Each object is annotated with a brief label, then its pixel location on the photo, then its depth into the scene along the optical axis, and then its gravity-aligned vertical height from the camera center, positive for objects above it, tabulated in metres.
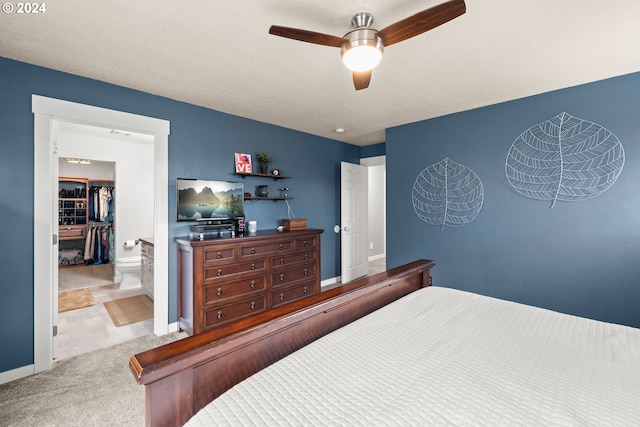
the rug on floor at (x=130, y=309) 3.26 -1.24
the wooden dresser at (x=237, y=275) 2.69 -0.68
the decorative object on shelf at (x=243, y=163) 3.48 +0.65
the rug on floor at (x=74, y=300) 3.60 -1.20
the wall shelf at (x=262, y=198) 3.59 +0.20
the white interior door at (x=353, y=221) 4.71 -0.15
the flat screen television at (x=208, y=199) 2.92 +0.16
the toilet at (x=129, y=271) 4.33 -0.92
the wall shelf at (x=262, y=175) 3.51 +0.51
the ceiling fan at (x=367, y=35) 1.40 +1.00
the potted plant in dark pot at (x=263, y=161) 3.67 +0.71
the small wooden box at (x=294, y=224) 3.74 -0.15
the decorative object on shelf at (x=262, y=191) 3.74 +0.31
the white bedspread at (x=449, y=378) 0.76 -0.56
